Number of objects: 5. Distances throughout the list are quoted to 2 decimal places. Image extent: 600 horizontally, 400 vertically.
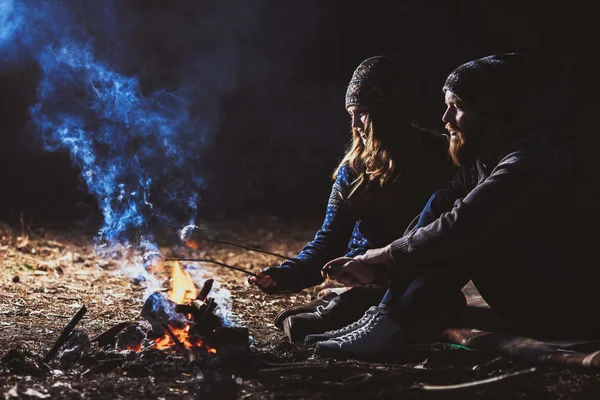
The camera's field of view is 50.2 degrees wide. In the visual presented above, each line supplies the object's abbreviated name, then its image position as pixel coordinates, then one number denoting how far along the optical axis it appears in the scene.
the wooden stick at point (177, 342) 3.44
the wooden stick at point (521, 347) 3.06
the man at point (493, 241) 3.20
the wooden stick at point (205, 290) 4.03
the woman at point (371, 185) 4.19
